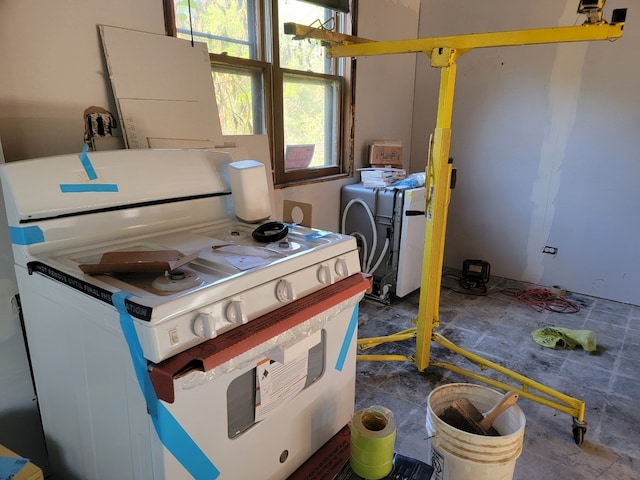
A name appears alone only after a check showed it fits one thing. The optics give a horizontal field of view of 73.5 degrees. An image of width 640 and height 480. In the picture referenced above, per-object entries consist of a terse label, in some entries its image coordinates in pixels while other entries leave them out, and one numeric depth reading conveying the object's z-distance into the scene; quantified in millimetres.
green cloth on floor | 2852
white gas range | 1007
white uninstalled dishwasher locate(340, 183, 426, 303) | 3312
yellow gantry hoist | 1822
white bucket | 1424
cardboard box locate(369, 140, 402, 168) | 3766
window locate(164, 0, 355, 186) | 2490
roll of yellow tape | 1381
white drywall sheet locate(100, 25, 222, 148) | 1860
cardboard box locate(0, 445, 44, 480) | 1205
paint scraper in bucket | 1534
